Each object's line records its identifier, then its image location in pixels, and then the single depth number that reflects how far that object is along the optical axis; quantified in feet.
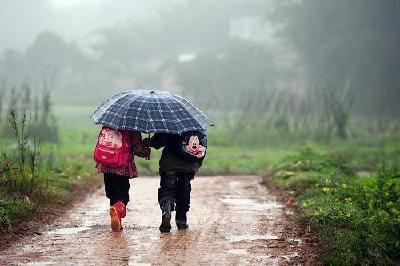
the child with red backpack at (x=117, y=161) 53.42
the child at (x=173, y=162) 54.44
